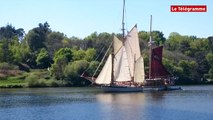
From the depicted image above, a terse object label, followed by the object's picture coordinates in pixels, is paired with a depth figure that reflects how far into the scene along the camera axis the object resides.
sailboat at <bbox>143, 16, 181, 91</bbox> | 126.06
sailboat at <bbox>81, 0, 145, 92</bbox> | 118.69
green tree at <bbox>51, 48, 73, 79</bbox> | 151.76
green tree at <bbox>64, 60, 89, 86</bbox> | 148.38
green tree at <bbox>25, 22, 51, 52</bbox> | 196.44
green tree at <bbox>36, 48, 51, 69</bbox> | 171.25
